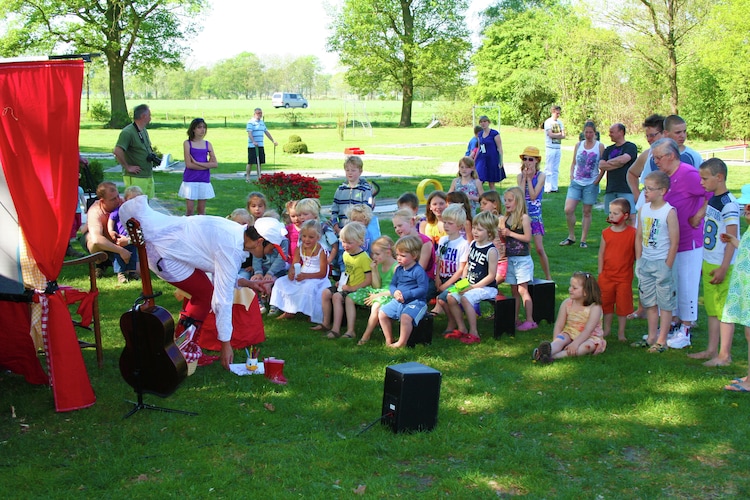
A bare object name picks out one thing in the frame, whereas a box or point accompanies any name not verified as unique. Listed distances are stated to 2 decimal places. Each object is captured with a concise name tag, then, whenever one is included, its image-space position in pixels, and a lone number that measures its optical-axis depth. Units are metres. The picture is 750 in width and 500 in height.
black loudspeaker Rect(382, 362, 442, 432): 4.81
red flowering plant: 9.95
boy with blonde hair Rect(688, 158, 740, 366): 6.02
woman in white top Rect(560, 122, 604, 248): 11.23
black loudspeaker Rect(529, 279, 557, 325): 7.50
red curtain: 4.96
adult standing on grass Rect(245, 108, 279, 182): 18.49
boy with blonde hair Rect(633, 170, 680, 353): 6.43
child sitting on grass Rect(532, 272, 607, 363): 6.46
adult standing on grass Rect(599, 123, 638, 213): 10.33
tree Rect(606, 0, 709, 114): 23.52
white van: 74.44
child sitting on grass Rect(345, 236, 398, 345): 7.04
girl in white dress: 7.50
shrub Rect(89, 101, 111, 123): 49.75
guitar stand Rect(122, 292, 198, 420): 5.18
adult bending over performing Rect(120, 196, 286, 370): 5.42
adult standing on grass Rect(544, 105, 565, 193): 17.17
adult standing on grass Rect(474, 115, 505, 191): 13.99
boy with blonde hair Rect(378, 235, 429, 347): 6.69
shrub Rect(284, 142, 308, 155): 27.79
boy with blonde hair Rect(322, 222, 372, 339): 7.25
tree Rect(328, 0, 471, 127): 54.97
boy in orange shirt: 6.80
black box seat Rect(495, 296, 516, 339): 7.02
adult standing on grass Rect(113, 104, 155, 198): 10.30
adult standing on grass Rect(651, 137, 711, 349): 6.57
